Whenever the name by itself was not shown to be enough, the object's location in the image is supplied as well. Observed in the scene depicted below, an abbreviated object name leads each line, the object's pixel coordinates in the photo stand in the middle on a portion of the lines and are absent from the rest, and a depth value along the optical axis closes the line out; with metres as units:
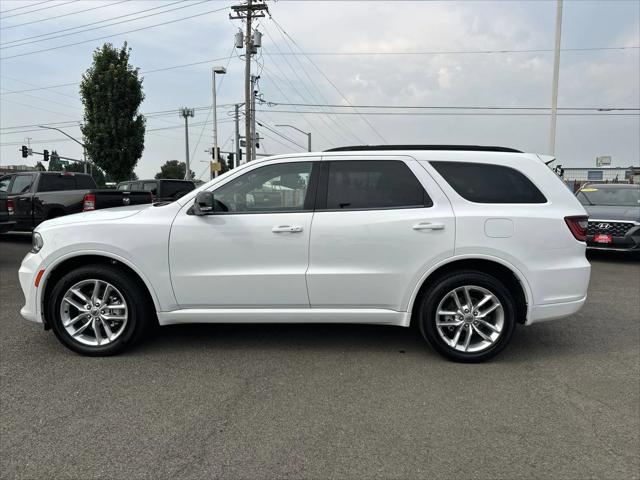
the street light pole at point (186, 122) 42.92
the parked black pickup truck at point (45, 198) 10.67
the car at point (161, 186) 14.12
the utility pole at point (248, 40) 24.73
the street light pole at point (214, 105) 28.09
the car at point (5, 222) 9.72
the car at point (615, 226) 9.33
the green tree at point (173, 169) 107.38
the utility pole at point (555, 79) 17.39
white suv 3.99
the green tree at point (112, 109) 20.94
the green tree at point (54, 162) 45.16
